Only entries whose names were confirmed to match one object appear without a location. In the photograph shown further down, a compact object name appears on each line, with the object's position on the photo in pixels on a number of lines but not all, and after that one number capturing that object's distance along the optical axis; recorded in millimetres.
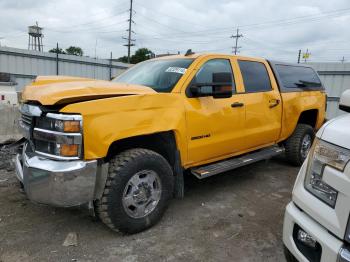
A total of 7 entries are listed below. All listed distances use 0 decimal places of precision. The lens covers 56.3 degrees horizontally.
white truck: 1736
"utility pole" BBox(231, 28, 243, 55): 59906
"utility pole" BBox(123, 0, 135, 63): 44131
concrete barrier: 6535
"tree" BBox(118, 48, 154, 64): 55903
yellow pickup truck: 2766
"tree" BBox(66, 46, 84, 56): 67875
